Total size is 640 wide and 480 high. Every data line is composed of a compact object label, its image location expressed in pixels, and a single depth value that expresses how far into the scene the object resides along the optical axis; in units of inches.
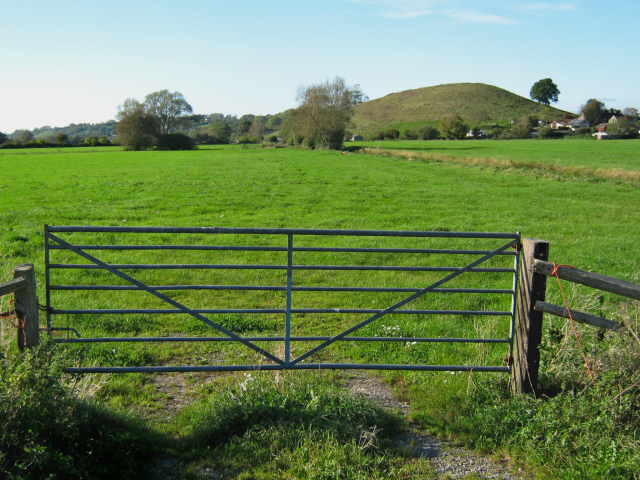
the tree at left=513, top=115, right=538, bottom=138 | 4458.7
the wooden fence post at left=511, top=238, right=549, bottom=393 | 195.5
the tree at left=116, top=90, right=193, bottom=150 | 3545.8
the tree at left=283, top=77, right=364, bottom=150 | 3061.0
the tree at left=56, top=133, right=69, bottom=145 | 3880.4
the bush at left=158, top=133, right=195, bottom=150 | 3644.2
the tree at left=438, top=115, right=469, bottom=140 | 4493.1
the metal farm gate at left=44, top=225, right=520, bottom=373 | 200.7
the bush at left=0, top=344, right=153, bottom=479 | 135.3
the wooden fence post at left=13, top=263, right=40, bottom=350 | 180.7
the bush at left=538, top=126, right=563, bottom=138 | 4343.0
